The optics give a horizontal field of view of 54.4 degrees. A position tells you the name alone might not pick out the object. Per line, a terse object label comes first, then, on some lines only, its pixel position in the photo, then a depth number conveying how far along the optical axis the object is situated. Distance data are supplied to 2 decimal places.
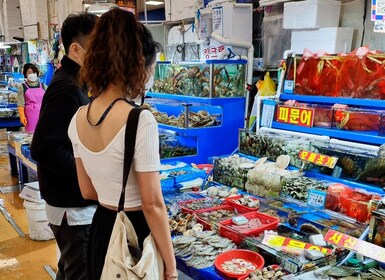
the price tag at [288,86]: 3.12
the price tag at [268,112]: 3.15
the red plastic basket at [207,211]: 2.33
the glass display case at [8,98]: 8.29
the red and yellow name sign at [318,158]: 2.51
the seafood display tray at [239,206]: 2.48
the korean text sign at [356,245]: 1.70
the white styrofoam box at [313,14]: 3.66
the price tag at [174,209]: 2.54
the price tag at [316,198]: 2.34
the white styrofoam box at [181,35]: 6.32
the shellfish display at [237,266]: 1.84
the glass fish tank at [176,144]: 4.74
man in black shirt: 1.95
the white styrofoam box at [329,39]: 3.61
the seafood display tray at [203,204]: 2.53
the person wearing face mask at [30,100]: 6.23
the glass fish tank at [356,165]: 2.31
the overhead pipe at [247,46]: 5.03
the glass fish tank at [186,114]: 4.76
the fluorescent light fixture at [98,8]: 5.70
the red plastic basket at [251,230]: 2.13
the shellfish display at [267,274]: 1.74
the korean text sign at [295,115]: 2.84
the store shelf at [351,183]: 2.28
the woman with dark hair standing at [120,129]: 1.34
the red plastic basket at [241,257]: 1.89
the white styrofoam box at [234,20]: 5.00
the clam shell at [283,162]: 2.78
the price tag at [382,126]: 2.40
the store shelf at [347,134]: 2.44
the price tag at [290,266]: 1.78
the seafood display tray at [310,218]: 2.13
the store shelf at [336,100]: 2.51
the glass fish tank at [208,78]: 4.72
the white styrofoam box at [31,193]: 4.00
